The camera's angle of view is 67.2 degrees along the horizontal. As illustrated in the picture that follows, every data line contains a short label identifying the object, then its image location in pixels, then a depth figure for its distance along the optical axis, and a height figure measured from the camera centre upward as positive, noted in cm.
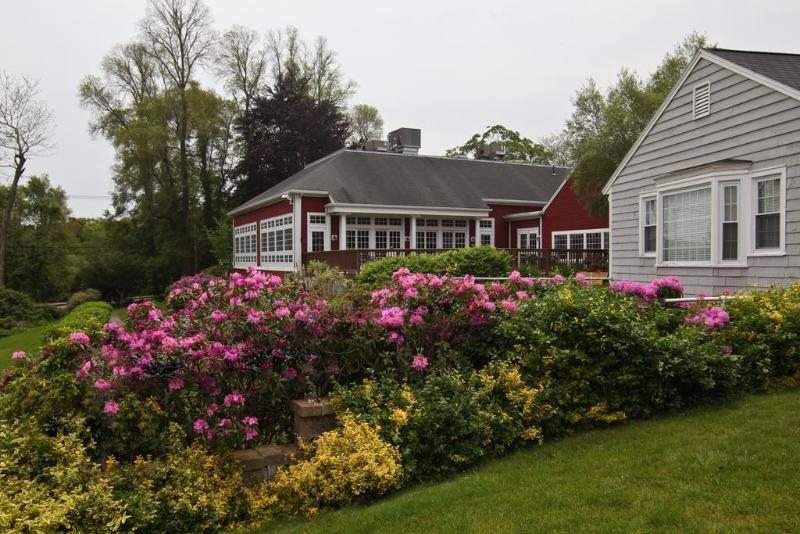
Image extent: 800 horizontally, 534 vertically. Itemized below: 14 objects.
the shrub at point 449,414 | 441 -127
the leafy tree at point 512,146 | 5247 +910
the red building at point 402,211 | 2375 +156
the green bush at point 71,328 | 517 -72
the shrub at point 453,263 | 1647 -42
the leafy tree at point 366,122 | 5494 +1173
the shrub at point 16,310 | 2570 -270
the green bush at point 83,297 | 3041 -243
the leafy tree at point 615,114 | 2027 +460
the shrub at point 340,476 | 411 -157
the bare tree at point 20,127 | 3150 +671
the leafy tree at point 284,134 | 3756 +739
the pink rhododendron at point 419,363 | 502 -96
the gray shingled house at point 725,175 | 920 +121
